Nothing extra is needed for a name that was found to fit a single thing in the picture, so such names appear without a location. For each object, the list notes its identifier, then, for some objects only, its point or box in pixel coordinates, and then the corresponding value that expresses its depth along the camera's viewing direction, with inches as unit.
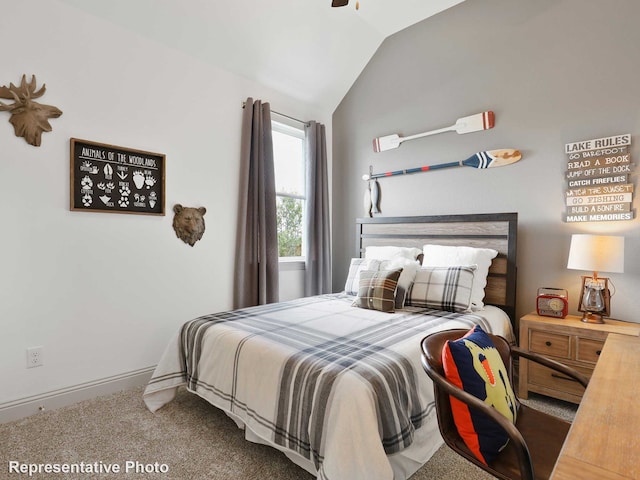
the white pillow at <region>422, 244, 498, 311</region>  104.7
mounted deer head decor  83.3
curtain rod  131.8
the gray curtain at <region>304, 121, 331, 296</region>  151.1
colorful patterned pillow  44.9
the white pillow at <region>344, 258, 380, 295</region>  116.6
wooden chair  40.4
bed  53.2
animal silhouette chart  94.3
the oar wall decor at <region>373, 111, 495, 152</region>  118.2
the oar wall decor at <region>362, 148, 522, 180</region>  113.3
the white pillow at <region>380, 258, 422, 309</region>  104.2
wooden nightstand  85.7
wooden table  24.8
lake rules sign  94.7
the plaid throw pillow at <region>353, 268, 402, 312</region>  99.5
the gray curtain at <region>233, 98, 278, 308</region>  128.1
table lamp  87.0
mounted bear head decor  114.7
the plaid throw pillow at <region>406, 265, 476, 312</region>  99.9
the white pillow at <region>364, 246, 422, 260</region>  125.0
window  148.6
